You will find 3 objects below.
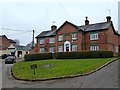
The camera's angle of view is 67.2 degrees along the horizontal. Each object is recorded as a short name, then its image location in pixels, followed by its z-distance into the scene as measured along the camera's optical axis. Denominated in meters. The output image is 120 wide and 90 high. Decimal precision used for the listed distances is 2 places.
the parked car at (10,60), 18.22
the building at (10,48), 31.65
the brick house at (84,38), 18.44
